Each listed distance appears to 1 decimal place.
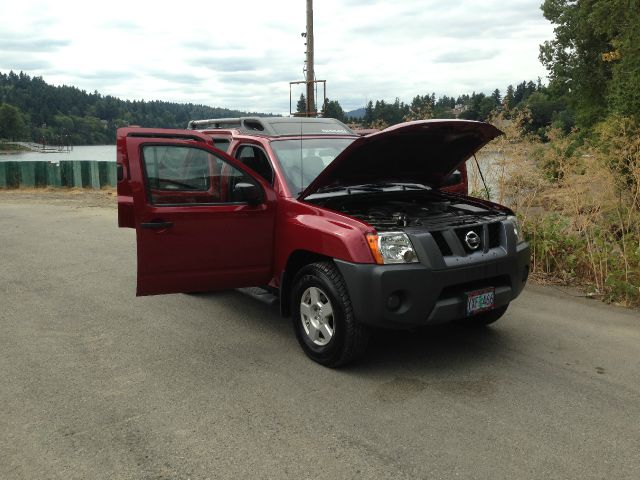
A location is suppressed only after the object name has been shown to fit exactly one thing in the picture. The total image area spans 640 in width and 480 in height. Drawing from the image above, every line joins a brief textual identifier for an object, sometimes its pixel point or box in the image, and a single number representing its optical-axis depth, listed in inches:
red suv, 155.6
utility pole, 854.5
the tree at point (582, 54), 1264.8
